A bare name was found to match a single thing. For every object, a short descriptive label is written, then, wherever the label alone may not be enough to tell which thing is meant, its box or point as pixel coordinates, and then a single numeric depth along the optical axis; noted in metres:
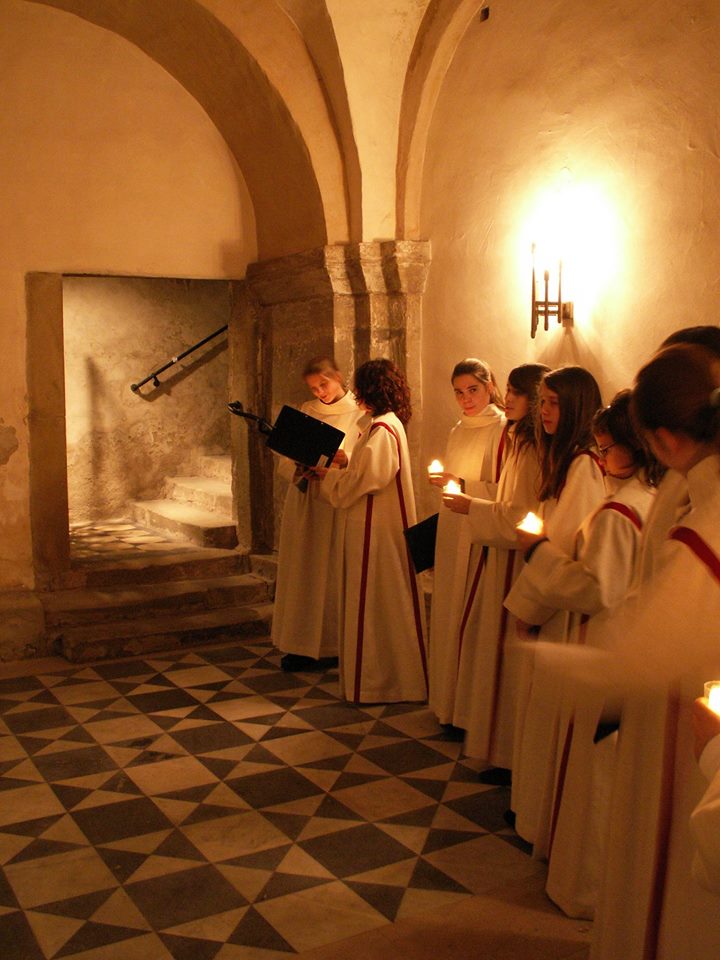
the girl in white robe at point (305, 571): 5.77
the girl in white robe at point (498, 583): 3.94
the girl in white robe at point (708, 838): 1.37
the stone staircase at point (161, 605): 6.17
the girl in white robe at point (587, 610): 2.85
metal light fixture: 4.68
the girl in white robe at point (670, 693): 1.95
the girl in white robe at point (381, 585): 5.14
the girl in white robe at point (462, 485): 4.43
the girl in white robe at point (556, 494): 3.24
